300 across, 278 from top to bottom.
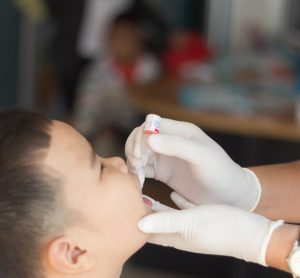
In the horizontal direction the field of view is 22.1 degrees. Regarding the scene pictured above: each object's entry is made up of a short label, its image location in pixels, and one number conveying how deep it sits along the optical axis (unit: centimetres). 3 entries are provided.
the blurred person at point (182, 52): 402
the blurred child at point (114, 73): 402
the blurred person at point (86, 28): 418
